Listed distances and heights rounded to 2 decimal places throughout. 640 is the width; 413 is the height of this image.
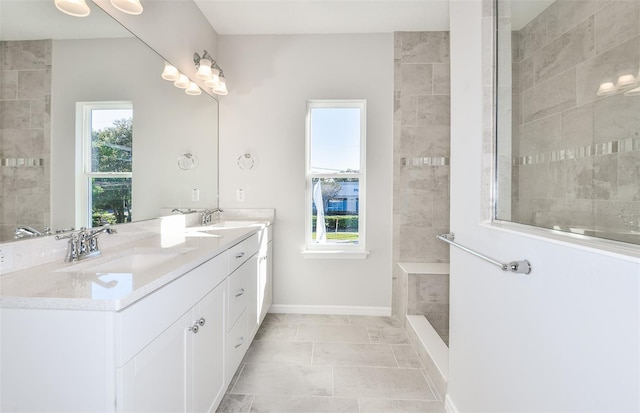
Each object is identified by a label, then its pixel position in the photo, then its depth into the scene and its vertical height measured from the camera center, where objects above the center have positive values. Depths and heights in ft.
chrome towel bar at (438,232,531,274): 3.03 -0.66
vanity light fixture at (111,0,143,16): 5.08 +3.54
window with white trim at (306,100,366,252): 9.64 +0.90
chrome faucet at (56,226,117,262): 4.03 -0.59
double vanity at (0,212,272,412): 2.56 -1.30
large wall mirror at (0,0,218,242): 3.50 +1.29
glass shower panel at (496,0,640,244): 3.74 +1.42
